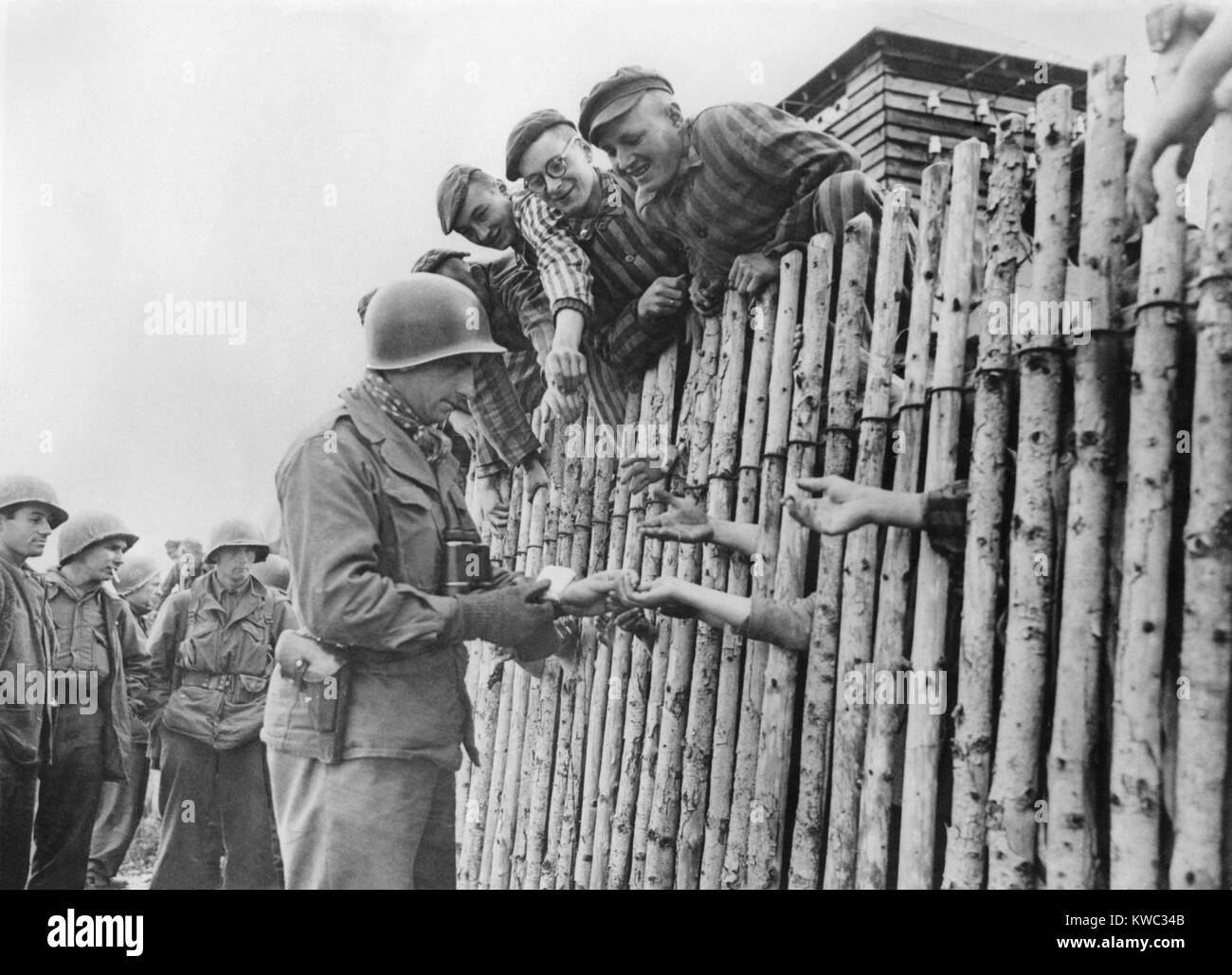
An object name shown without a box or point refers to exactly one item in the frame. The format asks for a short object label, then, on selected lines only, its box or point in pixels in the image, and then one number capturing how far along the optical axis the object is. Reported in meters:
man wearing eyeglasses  3.65
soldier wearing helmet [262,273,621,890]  3.25
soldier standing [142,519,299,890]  3.62
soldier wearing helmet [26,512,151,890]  3.79
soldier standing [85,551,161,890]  3.79
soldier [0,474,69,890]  3.68
